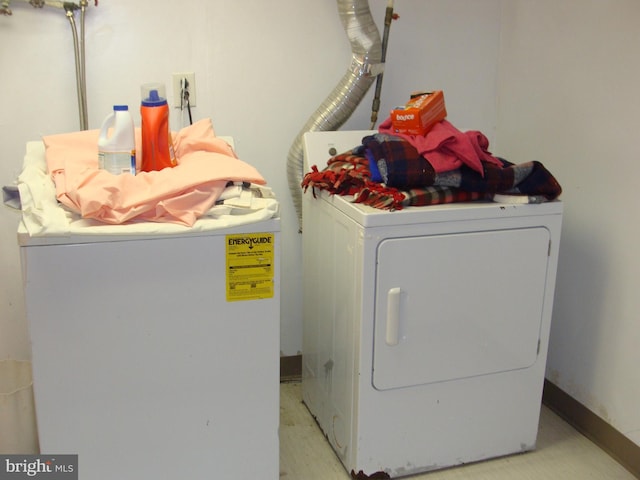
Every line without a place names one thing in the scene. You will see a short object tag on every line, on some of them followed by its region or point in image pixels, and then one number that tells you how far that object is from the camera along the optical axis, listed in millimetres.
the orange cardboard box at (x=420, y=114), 2057
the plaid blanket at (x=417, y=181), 1936
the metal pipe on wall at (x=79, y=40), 2113
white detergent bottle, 1651
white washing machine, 1484
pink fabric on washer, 1507
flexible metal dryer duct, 2283
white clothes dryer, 1924
